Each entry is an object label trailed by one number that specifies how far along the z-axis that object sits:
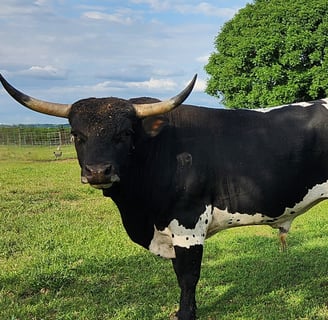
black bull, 4.50
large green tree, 19.98
